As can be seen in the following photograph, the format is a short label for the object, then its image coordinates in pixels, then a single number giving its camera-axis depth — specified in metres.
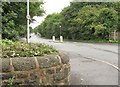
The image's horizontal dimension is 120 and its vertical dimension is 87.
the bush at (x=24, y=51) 3.14
